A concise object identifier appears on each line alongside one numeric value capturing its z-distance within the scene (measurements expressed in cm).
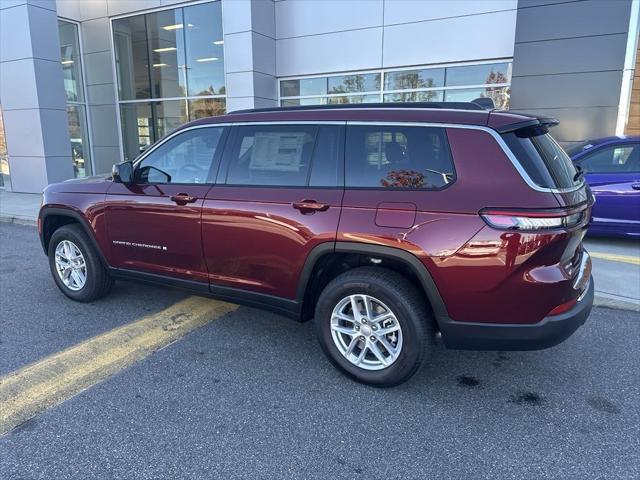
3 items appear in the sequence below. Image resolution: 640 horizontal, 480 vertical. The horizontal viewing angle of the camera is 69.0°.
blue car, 645
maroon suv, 268
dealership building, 933
